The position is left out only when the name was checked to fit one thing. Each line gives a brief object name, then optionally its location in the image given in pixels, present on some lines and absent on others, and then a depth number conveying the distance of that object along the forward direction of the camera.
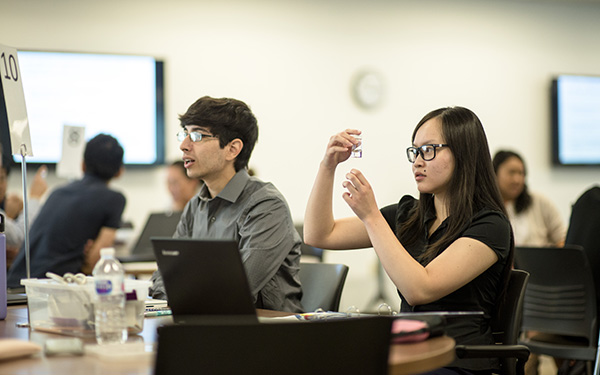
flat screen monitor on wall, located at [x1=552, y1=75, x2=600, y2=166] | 6.88
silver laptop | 4.75
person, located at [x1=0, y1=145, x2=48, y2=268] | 4.43
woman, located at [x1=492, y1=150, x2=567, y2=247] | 4.91
